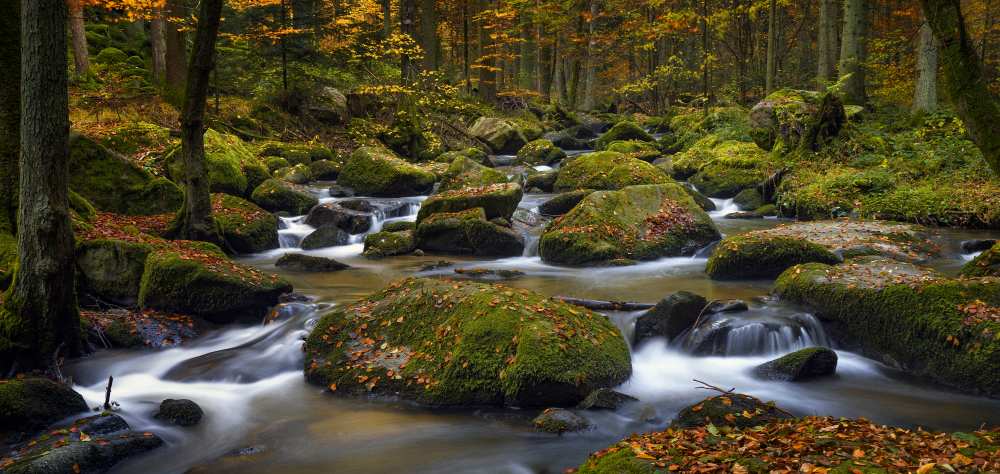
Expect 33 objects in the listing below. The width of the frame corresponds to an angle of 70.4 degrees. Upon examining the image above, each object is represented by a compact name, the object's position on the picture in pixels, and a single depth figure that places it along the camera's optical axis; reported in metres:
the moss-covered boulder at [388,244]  13.61
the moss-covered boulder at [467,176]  16.83
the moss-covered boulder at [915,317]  6.75
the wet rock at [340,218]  15.40
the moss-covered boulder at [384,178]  17.88
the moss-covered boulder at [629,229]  12.52
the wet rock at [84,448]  5.11
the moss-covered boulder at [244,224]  13.30
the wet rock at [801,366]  7.34
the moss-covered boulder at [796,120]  16.97
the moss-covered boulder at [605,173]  17.22
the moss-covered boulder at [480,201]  14.10
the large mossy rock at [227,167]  15.68
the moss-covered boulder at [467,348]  6.59
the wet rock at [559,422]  6.11
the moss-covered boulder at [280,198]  16.27
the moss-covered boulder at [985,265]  8.34
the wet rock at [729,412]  5.67
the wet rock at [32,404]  5.87
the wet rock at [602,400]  6.52
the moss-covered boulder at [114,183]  12.98
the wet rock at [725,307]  8.65
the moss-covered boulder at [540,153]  23.03
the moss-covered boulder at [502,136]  25.31
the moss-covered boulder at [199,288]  8.83
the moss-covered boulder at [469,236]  13.41
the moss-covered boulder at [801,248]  10.61
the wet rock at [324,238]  14.35
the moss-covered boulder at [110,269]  9.01
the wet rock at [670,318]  8.37
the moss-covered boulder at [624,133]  25.39
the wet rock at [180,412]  6.57
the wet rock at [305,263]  12.27
